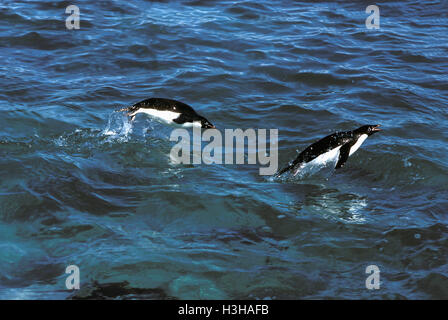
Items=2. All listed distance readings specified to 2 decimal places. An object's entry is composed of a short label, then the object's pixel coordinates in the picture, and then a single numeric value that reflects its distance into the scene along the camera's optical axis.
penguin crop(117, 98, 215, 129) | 16.12
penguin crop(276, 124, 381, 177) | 15.13
